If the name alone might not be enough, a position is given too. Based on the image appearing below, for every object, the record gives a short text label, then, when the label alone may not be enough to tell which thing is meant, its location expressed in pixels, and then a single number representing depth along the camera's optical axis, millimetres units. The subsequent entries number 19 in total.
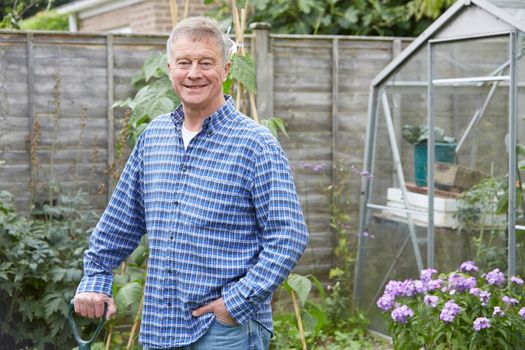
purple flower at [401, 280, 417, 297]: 4866
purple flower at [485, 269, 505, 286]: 4666
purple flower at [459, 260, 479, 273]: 4809
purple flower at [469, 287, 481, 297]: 4531
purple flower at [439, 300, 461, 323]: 4430
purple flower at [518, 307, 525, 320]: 4430
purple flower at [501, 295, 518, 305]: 4508
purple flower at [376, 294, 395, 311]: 4867
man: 2701
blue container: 5801
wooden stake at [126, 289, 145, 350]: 4770
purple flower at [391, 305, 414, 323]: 4695
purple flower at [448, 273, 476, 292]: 4609
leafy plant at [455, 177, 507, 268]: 5391
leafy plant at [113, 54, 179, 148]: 4966
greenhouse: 5160
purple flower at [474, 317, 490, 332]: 4363
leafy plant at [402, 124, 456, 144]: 5855
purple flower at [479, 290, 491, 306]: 4512
